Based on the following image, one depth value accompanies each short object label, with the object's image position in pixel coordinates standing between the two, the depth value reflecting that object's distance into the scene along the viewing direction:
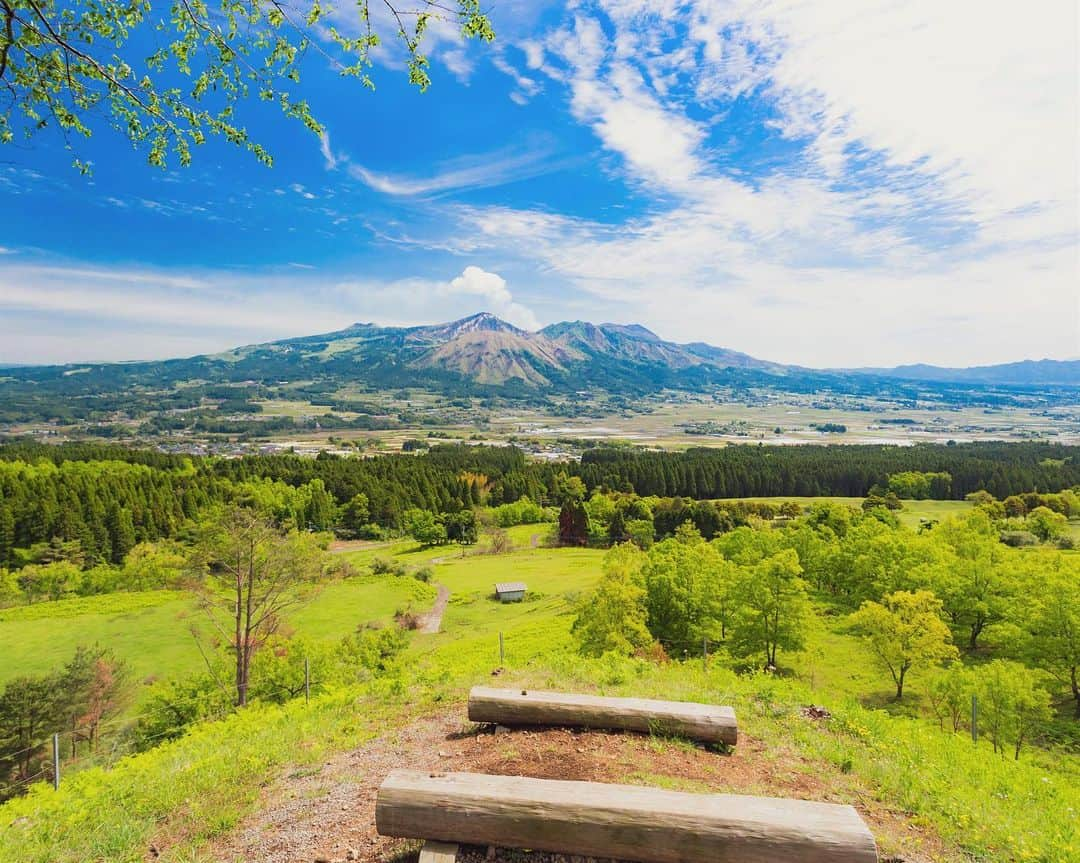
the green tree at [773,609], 28.97
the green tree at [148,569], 47.14
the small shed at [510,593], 47.34
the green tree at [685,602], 32.44
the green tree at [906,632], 26.30
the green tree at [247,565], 22.45
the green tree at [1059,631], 25.48
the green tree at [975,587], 33.00
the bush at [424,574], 52.57
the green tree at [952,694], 21.41
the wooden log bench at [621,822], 5.05
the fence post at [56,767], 9.82
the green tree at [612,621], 26.25
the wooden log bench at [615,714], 8.27
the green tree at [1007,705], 20.16
